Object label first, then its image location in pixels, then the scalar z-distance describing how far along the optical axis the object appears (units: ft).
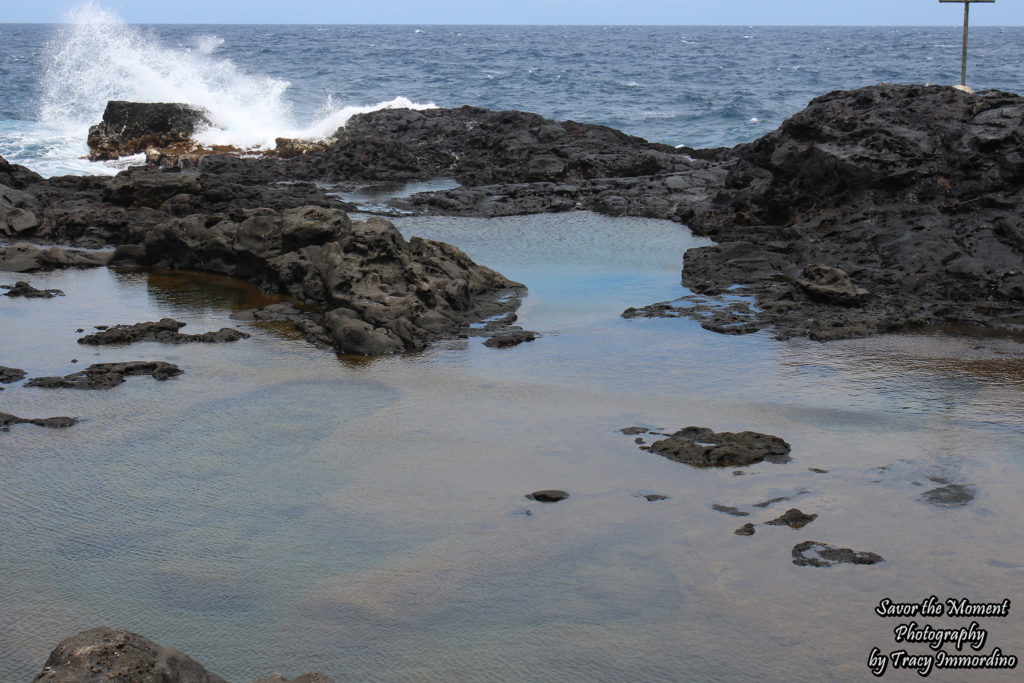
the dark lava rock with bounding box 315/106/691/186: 62.69
